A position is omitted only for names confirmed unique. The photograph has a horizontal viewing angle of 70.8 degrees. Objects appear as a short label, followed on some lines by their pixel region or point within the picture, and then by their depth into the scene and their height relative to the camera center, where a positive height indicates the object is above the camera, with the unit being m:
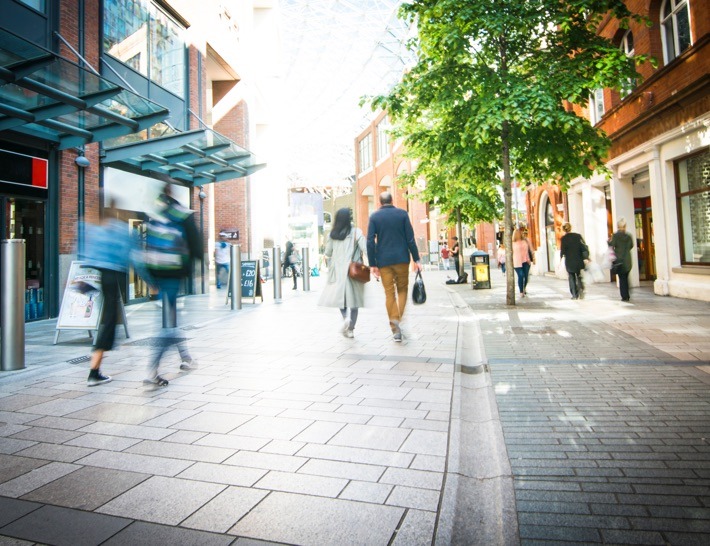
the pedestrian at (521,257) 13.05 +0.77
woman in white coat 6.89 +0.44
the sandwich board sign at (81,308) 7.12 -0.06
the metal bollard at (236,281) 11.37 +0.38
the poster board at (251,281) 12.79 +0.42
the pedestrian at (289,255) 20.50 +1.67
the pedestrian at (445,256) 34.41 +2.36
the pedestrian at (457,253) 20.20 +1.48
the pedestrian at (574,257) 11.52 +0.64
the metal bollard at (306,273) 17.58 +0.78
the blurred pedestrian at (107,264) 4.59 +0.35
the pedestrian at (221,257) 17.35 +1.44
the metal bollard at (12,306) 5.19 +0.00
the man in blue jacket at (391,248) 6.55 +0.57
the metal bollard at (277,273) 13.59 +0.64
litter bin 16.52 +0.63
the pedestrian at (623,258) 10.98 +0.55
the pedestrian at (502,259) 22.88 +1.33
